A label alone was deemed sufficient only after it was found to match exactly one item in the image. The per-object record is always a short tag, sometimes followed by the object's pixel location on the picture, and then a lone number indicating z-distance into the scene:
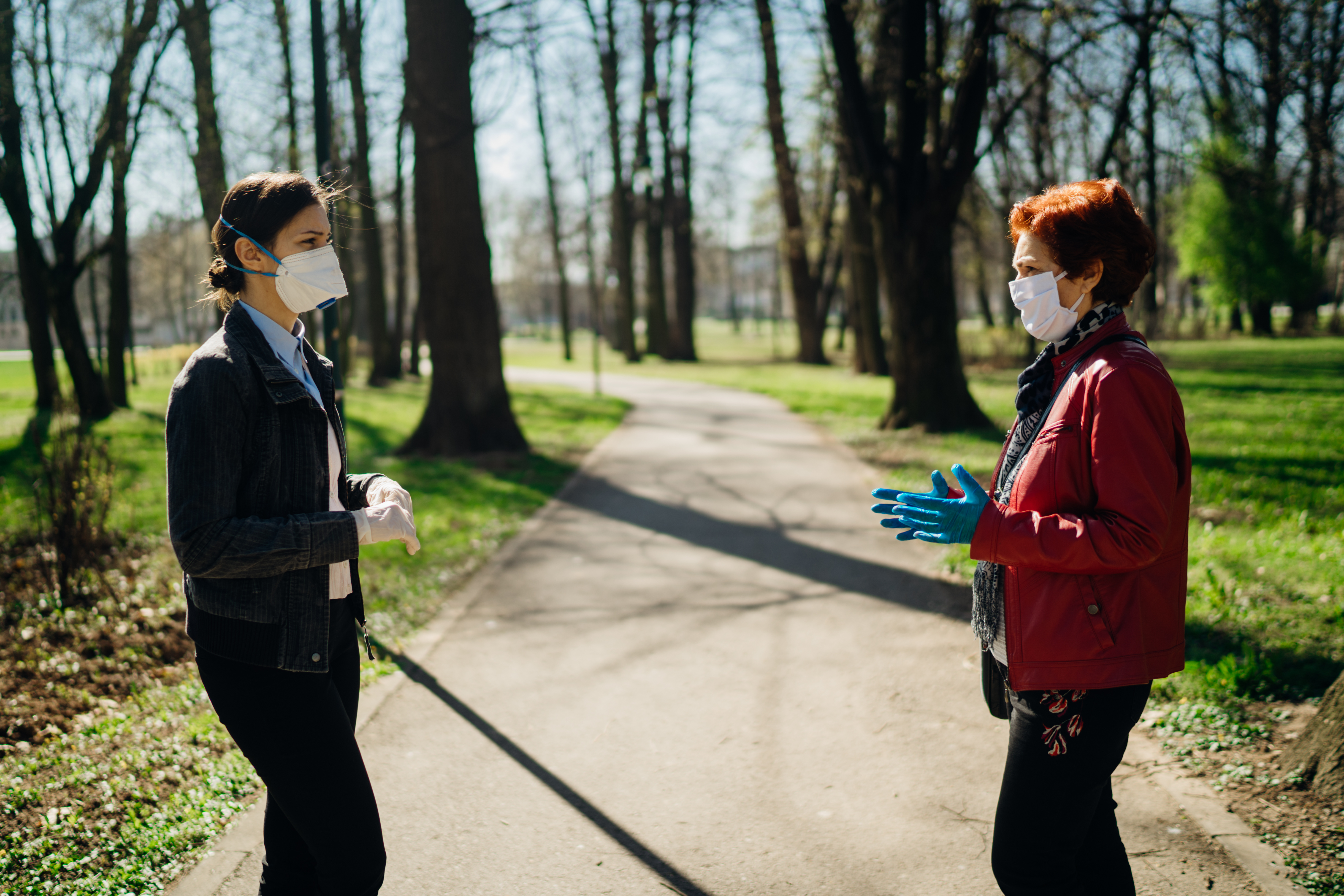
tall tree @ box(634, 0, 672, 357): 31.20
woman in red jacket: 1.92
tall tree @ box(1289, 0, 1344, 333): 6.99
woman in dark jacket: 1.94
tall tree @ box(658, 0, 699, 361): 31.94
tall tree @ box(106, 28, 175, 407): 15.23
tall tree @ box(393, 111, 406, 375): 24.25
